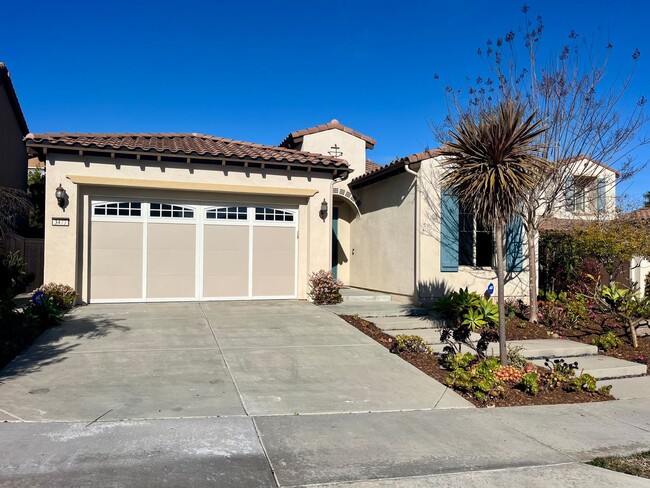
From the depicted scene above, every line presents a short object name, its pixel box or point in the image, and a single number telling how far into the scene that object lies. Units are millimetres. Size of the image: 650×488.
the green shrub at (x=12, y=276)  9535
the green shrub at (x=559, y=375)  6828
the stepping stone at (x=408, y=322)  9922
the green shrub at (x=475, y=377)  6285
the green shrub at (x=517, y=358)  7582
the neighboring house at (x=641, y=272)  15184
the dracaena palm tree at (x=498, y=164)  6957
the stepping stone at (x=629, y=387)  6926
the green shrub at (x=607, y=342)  9359
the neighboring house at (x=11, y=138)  14797
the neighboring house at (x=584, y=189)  10961
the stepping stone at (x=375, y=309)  10812
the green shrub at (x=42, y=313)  8781
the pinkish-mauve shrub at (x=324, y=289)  12094
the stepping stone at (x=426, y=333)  9078
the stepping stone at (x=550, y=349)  8672
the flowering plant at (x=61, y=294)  10438
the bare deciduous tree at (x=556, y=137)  10422
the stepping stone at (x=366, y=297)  12789
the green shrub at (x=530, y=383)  6535
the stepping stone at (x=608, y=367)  7906
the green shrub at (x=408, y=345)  8219
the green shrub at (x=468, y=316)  7639
